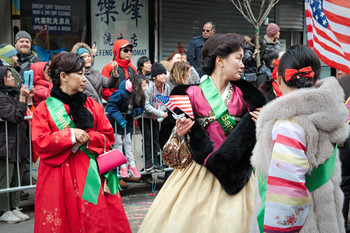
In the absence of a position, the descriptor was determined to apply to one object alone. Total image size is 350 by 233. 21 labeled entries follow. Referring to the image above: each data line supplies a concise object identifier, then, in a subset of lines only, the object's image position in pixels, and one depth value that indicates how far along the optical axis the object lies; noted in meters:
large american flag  4.17
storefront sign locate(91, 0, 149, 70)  12.13
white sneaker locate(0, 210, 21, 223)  6.17
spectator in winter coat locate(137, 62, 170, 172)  7.62
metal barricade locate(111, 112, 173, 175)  7.63
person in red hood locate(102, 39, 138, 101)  8.25
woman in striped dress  2.70
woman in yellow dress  3.51
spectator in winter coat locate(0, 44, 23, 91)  7.27
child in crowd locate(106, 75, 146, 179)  7.26
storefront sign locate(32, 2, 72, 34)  11.11
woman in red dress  4.22
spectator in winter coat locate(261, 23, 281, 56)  10.34
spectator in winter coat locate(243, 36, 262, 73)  9.33
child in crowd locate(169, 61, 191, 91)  8.08
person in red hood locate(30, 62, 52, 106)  7.49
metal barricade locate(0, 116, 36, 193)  6.18
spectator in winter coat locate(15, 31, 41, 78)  7.89
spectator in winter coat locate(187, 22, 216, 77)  10.32
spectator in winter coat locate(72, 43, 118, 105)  7.32
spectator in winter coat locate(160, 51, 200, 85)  8.85
